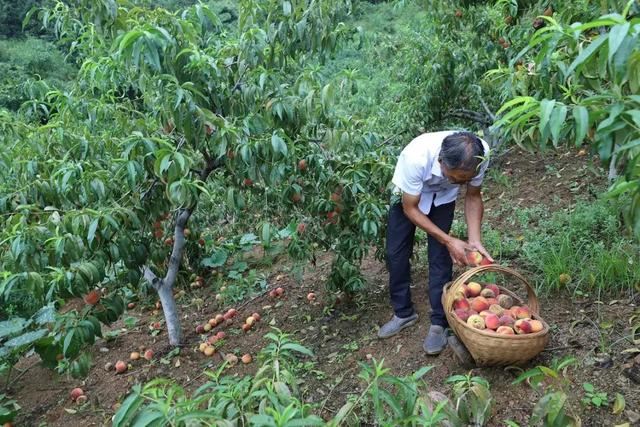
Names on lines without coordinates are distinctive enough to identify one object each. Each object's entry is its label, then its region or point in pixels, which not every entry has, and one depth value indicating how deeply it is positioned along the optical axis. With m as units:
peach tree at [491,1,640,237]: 1.24
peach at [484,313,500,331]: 2.47
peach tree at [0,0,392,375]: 2.41
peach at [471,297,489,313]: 2.64
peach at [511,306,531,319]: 2.56
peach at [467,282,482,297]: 2.80
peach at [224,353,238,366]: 3.40
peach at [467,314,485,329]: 2.48
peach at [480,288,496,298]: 2.79
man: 2.59
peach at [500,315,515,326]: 2.48
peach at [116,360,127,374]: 3.59
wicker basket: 2.37
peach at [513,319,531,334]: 2.44
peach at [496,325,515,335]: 2.42
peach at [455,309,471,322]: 2.56
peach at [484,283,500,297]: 2.84
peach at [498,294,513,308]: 2.71
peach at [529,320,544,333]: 2.45
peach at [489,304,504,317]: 2.58
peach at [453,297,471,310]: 2.65
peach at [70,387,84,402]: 3.35
